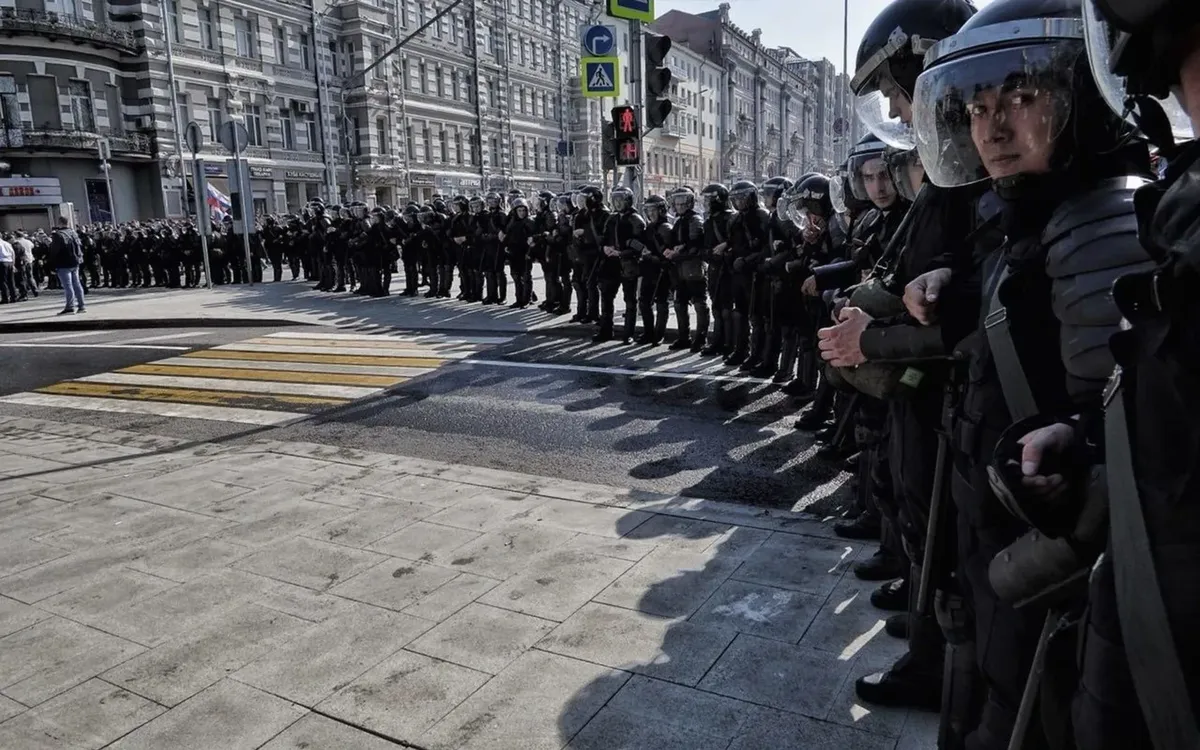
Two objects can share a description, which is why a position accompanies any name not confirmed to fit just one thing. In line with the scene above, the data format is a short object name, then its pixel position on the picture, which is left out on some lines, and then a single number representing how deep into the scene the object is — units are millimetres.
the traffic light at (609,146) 11695
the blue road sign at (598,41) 12125
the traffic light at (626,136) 11586
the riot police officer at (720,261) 9633
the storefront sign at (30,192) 31641
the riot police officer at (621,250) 11016
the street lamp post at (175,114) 34719
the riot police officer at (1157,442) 1049
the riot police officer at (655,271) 10836
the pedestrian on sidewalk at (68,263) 16859
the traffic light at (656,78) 10828
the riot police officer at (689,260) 10219
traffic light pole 11634
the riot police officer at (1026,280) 1607
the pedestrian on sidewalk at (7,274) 20266
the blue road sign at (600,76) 12320
